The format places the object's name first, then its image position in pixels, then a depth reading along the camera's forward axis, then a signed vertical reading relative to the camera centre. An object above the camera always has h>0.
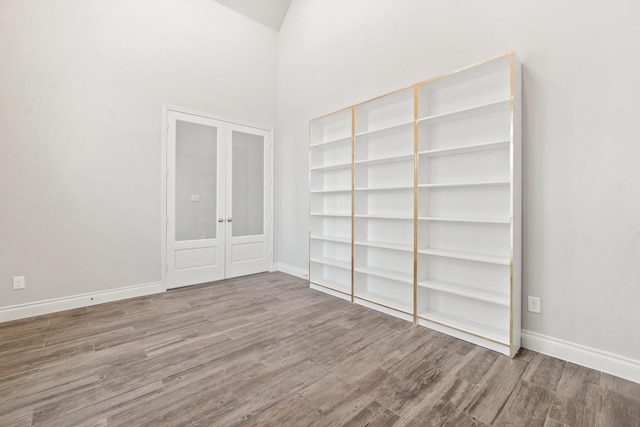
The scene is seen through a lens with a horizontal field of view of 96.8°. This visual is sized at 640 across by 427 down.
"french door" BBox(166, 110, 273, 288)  3.94 +0.23
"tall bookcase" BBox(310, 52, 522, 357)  2.30 +0.12
